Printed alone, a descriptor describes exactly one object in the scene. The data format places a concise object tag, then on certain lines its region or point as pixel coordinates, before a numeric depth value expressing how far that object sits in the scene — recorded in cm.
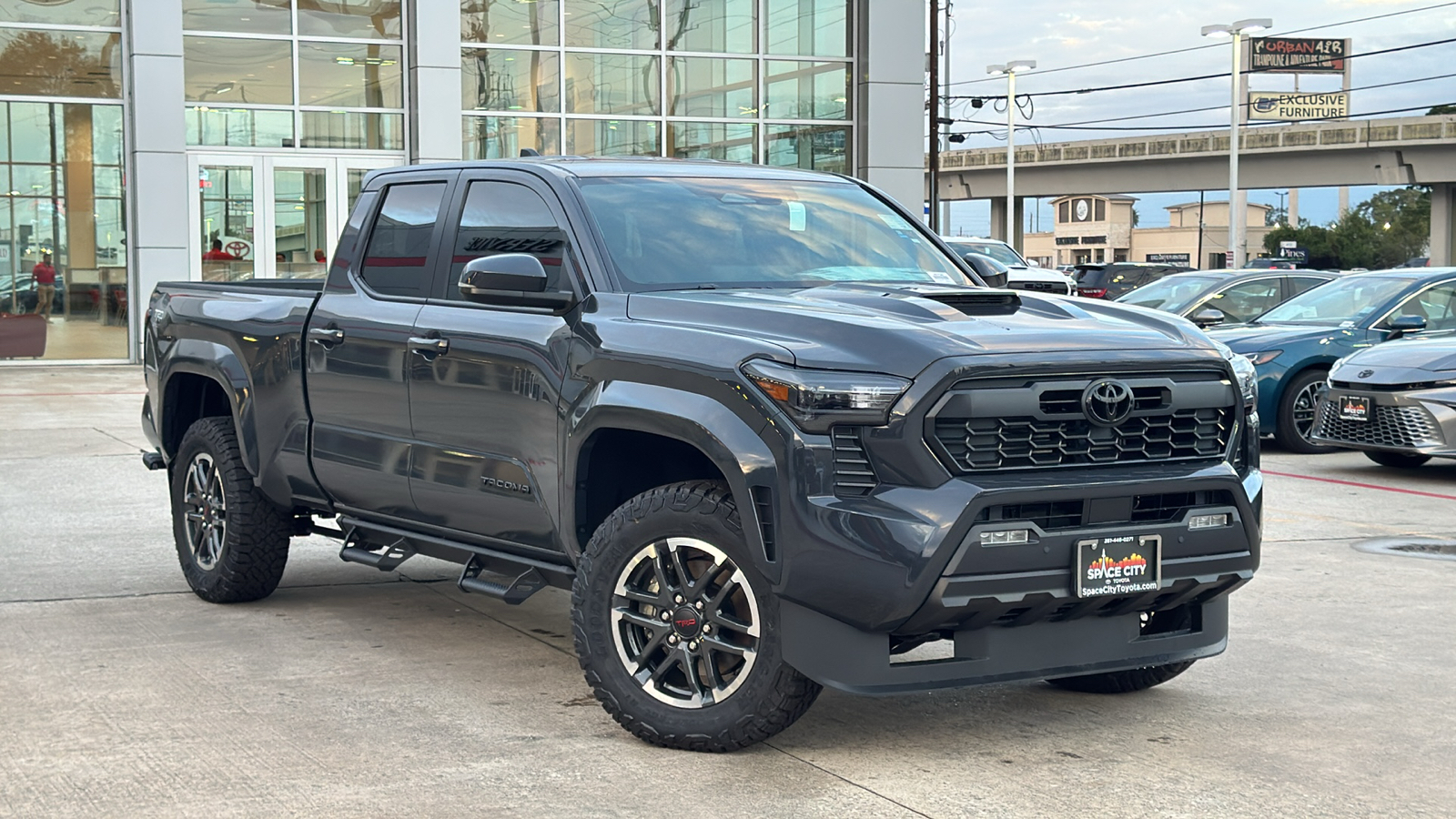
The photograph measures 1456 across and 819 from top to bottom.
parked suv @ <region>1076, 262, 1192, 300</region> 3966
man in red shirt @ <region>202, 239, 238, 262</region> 2520
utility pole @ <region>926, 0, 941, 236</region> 3838
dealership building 2459
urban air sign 13425
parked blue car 1440
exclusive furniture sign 13875
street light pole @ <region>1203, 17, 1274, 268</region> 4366
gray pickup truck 469
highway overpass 6814
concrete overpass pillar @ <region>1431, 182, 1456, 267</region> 7269
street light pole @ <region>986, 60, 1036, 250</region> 5634
